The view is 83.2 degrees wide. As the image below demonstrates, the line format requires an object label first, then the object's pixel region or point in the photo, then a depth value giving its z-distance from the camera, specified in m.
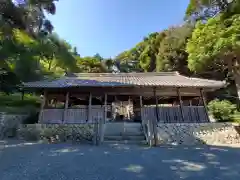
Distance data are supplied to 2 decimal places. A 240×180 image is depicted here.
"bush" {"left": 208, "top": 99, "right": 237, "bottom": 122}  10.65
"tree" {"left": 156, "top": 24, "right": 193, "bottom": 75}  17.17
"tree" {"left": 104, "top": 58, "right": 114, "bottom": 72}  27.08
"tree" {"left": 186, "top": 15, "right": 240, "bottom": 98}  9.98
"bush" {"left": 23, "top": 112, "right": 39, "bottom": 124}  9.71
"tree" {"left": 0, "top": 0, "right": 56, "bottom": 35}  8.88
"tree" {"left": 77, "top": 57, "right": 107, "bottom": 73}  21.80
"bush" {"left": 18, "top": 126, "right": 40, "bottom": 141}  7.75
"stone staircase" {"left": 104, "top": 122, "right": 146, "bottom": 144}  7.04
